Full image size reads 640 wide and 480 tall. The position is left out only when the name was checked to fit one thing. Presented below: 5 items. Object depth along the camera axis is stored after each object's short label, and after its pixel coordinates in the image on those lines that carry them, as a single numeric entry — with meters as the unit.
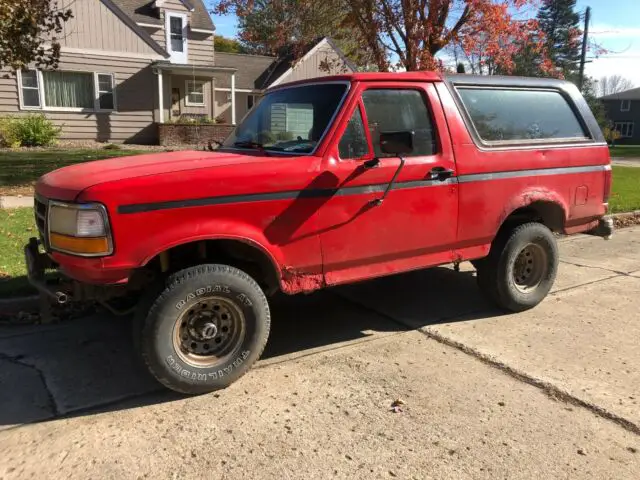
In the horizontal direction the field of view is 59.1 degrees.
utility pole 27.32
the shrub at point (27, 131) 18.02
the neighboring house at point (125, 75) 20.14
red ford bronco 3.37
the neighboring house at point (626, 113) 60.06
